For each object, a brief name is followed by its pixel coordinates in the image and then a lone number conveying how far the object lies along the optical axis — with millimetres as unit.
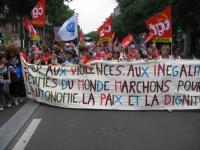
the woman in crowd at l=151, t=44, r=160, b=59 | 6886
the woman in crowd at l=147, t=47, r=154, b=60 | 6858
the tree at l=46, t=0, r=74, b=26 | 16545
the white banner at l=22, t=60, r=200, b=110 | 5559
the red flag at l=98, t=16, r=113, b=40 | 11904
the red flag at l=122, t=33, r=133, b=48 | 11886
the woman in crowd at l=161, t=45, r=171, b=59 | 6220
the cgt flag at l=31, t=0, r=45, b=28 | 9152
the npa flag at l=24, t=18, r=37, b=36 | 9185
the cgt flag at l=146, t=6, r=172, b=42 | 7072
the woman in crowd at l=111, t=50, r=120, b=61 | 7677
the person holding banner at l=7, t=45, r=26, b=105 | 6070
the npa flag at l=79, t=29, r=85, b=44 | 13463
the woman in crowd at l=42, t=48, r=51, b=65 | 6470
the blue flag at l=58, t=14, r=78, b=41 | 6597
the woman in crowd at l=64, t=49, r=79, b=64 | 7279
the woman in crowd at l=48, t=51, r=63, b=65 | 6256
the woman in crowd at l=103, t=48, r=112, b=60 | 9196
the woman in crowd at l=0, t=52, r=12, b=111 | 5788
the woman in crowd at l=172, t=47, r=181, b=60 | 7268
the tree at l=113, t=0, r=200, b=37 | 16957
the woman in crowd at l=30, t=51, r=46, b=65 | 6380
